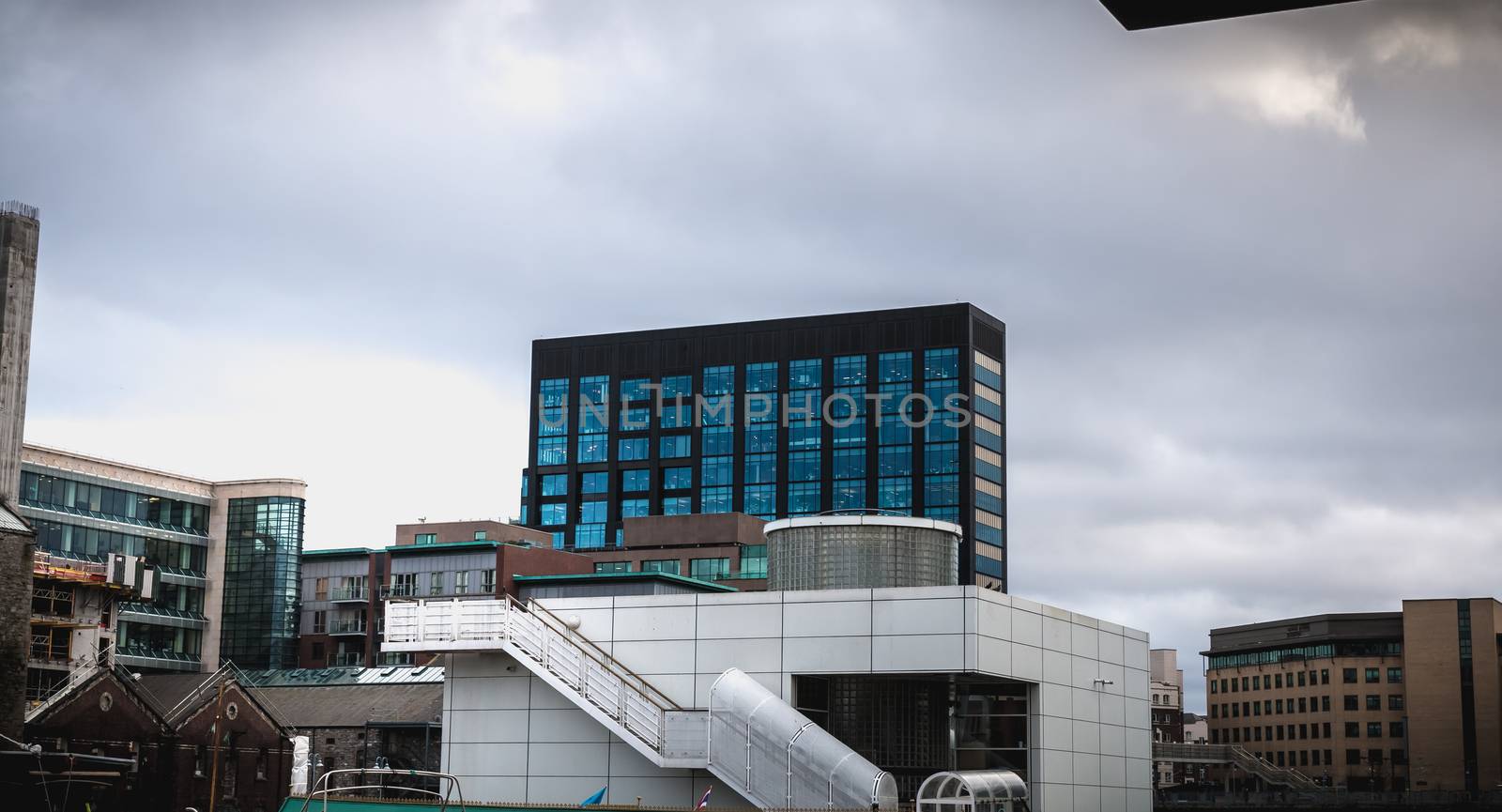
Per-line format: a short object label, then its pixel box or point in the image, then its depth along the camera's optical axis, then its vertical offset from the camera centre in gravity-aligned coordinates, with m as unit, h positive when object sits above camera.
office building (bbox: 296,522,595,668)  125.50 +7.10
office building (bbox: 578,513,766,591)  149.12 +11.77
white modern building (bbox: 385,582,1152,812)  42.38 -0.59
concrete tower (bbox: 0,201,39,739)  81.88 +17.10
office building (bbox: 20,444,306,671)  108.31 +8.62
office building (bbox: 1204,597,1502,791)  177.62 -1.90
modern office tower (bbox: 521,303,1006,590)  169.62 +28.17
